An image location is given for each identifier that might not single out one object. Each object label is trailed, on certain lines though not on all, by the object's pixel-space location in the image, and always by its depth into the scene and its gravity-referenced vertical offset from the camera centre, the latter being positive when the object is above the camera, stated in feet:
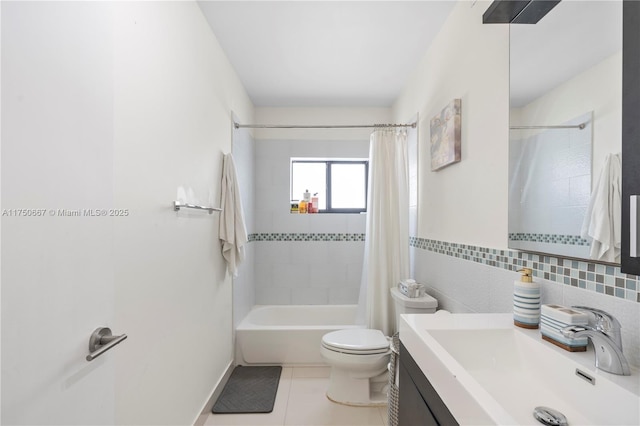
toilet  7.02 -3.22
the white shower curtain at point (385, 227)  8.34 -0.36
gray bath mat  7.10 -4.30
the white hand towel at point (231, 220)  7.39 -0.18
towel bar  5.16 +0.09
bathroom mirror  3.02 +1.04
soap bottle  3.56 -0.99
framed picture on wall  5.98 +1.53
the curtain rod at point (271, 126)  8.59 +2.36
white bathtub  9.10 -3.71
